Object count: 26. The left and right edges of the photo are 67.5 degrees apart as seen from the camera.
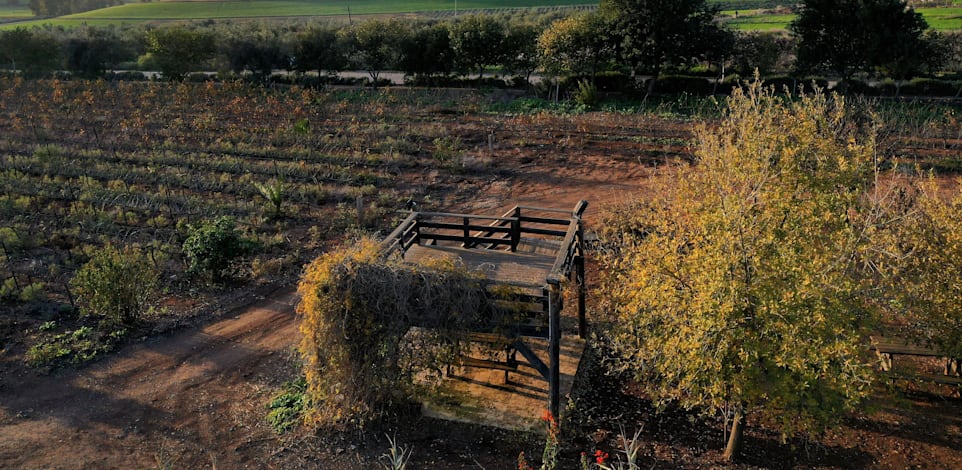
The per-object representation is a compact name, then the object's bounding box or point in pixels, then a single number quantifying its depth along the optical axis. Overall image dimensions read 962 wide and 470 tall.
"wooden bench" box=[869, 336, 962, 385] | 10.15
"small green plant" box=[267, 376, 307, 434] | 10.33
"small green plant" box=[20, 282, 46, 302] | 13.82
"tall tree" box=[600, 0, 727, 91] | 29.33
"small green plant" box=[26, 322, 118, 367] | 12.05
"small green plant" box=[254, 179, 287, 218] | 18.03
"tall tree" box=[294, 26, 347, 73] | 36.03
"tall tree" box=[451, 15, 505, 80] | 32.97
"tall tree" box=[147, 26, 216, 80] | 34.56
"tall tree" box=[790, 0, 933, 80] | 26.81
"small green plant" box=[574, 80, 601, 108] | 29.25
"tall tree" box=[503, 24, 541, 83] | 33.34
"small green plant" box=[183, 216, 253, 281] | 14.45
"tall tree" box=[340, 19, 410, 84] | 34.53
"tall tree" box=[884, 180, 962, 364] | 9.27
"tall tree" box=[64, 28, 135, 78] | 38.84
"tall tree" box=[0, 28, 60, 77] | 37.56
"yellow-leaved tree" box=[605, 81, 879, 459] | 7.84
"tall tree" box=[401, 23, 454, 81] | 34.34
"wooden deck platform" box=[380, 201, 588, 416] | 9.45
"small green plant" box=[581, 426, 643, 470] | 9.16
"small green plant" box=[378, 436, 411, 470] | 9.42
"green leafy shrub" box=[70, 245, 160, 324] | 12.74
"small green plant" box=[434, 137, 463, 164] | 22.58
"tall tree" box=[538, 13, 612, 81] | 30.31
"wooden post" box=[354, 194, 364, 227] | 17.75
